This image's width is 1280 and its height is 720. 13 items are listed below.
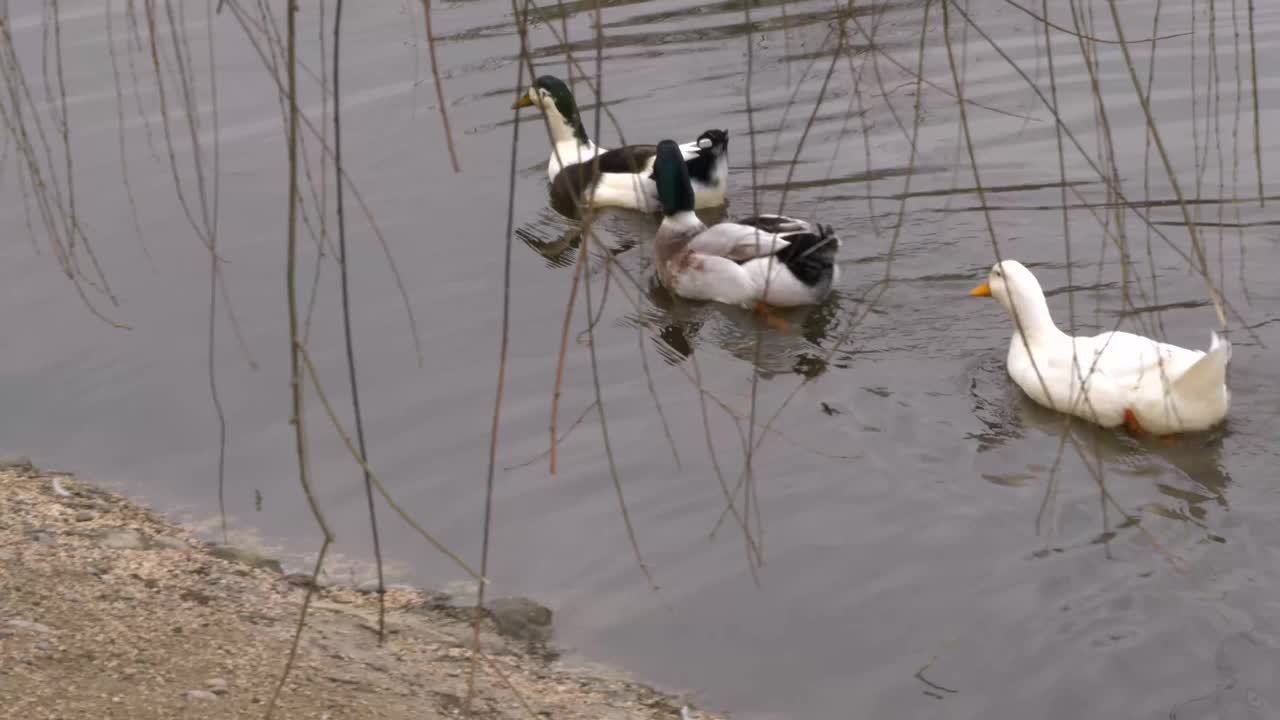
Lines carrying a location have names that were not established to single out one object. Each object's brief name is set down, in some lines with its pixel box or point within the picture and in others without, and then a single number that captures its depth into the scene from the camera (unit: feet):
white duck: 39.83
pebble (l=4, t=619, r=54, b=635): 29.84
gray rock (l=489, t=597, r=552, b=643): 34.65
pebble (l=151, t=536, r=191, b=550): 38.75
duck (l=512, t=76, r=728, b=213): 64.13
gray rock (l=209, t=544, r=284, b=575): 38.37
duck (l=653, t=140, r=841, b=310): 53.01
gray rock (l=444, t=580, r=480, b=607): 36.32
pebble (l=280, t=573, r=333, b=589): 36.94
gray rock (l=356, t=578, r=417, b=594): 37.11
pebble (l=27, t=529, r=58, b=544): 37.30
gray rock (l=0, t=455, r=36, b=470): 45.21
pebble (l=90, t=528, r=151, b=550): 38.09
